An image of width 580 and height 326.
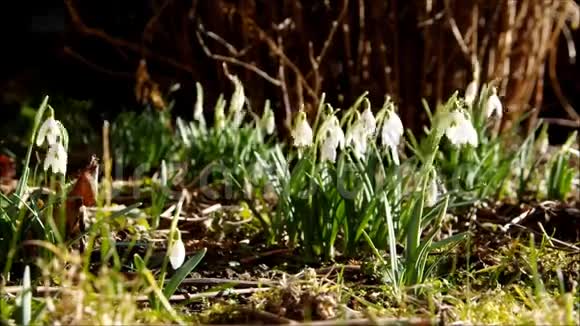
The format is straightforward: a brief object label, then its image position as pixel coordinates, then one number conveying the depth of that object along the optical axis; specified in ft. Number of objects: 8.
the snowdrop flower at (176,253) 12.29
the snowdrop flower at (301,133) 15.08
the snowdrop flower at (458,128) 13.89
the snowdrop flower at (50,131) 13.80
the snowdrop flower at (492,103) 15.85
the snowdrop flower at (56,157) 13.99
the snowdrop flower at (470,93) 16.94
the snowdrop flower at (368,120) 14.79
